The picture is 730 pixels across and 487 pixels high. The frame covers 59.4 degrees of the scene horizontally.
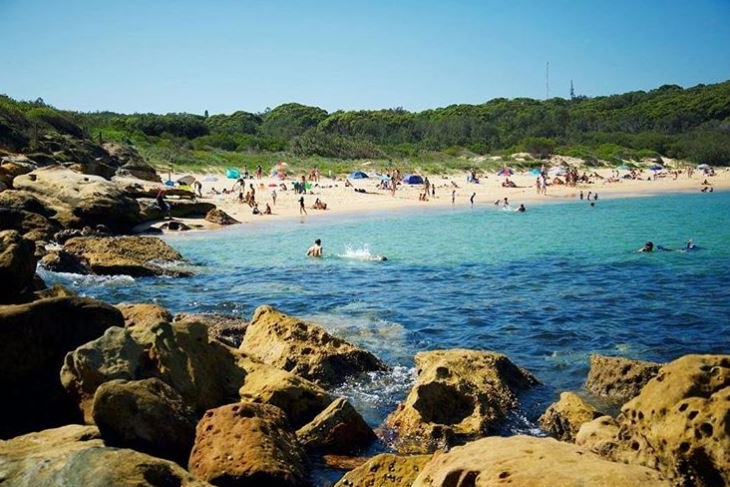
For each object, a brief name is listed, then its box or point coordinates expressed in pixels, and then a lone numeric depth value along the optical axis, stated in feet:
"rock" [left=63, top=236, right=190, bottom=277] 62.28
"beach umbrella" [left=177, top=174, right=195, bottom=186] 142.72
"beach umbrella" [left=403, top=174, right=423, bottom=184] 171.12
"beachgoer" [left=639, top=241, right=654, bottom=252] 80.28
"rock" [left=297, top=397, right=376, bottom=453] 24.00
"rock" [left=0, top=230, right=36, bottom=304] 28.86
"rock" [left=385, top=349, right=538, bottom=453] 25.52
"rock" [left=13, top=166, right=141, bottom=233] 83.51
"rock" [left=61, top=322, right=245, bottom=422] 22.33
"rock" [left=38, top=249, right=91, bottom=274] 60.75
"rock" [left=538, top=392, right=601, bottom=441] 25.44
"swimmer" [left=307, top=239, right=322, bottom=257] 79.10
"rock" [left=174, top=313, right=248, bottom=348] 37.01
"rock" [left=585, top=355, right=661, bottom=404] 30.22
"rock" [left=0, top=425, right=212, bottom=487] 14.93
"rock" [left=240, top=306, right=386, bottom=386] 31.99
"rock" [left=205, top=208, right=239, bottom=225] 107.04
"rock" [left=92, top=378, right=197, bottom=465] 19.40
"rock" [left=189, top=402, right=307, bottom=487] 18.98
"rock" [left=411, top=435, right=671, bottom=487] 13.10
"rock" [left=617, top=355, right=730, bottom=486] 14.20
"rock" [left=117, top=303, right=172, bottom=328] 31.04
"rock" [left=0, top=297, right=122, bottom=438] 22.50
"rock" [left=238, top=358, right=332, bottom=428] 25.76
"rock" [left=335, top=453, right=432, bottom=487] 18.48
